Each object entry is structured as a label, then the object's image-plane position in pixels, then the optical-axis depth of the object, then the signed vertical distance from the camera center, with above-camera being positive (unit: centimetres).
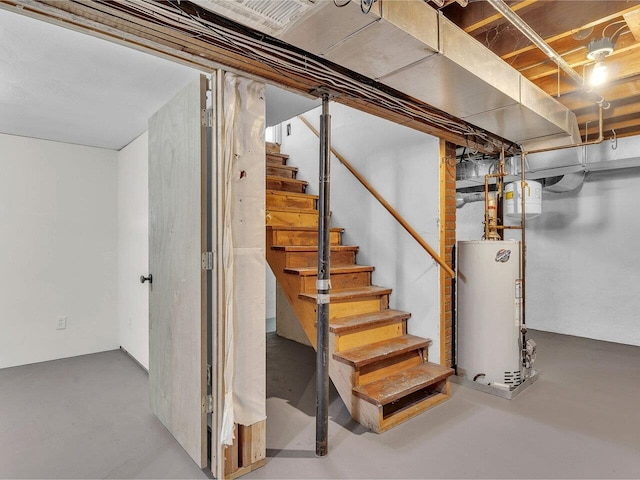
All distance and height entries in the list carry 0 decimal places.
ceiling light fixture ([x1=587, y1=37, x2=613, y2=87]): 207 +109
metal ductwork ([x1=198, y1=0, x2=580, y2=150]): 147 +91
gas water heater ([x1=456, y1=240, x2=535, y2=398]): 299 -66
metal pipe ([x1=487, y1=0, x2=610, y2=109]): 168 +109
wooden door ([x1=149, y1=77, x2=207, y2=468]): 192 -18
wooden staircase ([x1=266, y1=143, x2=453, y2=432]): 245 -72
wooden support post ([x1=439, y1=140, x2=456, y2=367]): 303 +3
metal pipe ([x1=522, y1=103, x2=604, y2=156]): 305 +84
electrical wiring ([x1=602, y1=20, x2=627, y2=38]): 213 +128
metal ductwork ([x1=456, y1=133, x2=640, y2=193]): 340 +77
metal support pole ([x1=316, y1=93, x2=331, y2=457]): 209 -27
